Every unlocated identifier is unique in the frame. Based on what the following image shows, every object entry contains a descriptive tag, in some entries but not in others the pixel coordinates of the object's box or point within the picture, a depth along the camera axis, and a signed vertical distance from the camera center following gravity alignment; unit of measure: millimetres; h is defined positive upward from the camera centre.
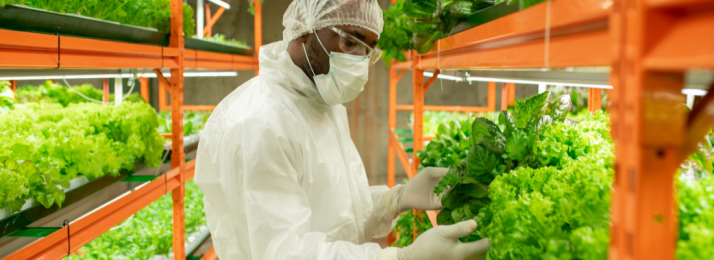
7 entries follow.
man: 1513 -191
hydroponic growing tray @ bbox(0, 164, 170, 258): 1726 -457
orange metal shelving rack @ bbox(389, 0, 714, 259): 492 +26
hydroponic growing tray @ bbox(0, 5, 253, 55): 1684 +382
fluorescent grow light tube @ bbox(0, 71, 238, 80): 2334 +245
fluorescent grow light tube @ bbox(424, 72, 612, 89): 1494 +152
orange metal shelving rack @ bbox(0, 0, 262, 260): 1706 +189
